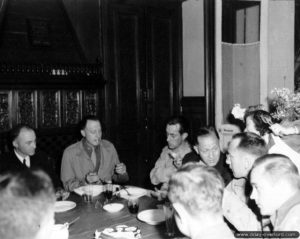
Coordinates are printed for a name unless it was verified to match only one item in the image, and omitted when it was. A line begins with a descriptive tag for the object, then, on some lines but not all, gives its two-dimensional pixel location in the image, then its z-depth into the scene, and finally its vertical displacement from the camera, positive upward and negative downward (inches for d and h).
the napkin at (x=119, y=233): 71.3 -27.4
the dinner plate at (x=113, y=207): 88.1 -27.2
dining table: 75.2 -28.3
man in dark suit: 121.7 -17.8
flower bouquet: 125.2 -3.1
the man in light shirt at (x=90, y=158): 127.6 -21.7
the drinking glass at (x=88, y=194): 96.3 -25.6
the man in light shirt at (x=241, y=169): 77.5 -18.8
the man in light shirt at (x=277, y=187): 62.8 -16.4
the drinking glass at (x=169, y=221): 73.0 -25.4
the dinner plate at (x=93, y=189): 102.6 -26.6
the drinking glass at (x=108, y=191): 95.7 -24.7
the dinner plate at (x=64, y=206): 89.8 -27.4
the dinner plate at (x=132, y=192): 101.6 -27.3
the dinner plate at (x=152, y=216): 81.0 -27.8
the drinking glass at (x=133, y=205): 86.3 -25.9
